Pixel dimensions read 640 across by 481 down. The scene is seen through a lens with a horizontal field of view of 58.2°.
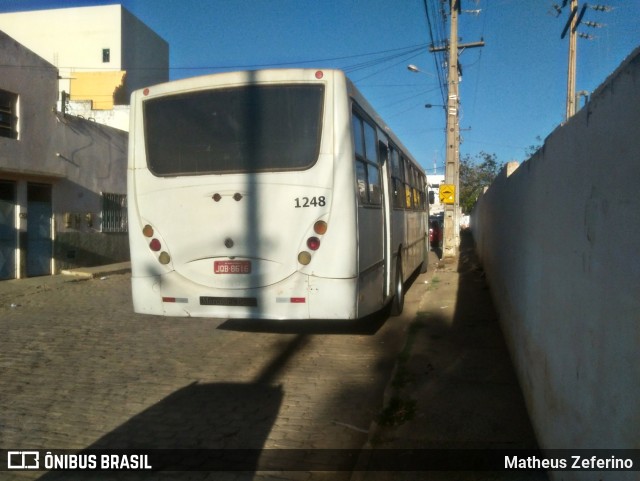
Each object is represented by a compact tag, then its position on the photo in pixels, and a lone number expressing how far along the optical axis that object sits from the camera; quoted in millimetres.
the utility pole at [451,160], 18812
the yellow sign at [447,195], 18625
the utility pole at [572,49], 21919
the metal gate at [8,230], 14000
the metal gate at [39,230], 14938
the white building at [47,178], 14117
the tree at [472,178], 57312
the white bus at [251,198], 6227
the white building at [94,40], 33219
